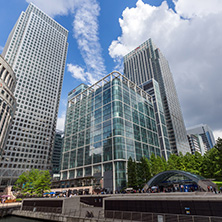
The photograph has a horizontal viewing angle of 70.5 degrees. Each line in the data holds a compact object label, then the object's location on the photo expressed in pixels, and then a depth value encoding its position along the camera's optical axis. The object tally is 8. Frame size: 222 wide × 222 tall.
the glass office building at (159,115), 89.69
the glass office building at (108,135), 53.16
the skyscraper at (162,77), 116.25
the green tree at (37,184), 43.02
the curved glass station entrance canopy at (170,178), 31.11
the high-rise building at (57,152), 119.65
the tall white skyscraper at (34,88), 89.81
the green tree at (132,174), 44.52
